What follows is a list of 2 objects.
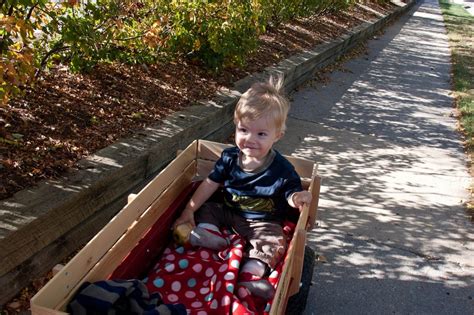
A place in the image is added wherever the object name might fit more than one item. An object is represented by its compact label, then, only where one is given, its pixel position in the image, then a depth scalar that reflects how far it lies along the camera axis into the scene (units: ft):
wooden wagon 6.23
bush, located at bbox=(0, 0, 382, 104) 9.98
